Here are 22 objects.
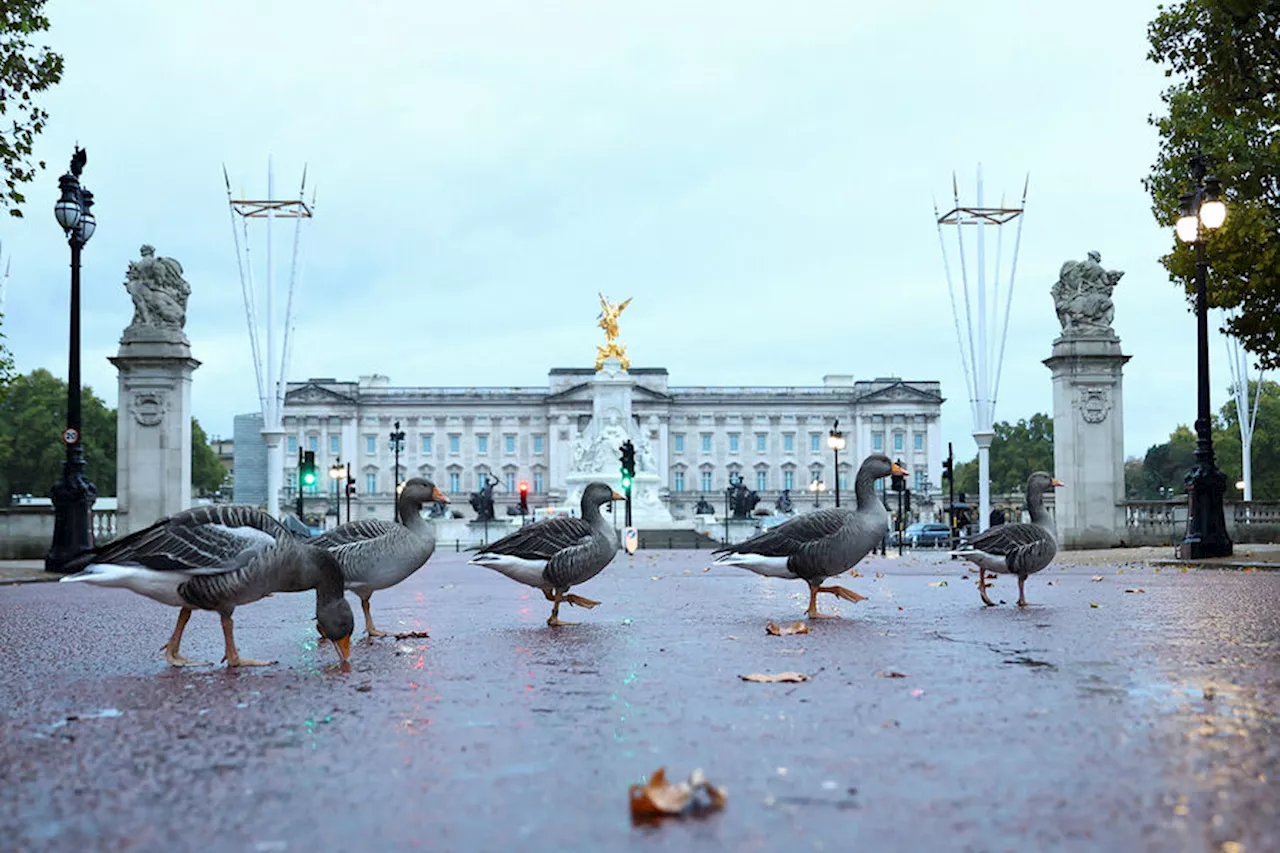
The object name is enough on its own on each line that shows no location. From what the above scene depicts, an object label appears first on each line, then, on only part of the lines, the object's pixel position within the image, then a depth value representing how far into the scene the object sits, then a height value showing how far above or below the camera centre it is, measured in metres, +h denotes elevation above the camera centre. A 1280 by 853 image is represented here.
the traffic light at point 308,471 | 41.94 +0.53
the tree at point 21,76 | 16.56 +5.22
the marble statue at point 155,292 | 33.84 +4.90
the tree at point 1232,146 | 19.53 +5.67
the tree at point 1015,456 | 141.25 +2.63
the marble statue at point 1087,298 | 35.22 +4.67
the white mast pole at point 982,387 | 42.34 +2.93
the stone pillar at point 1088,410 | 33.56 +1.75
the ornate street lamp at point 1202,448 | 20.50 +0.49
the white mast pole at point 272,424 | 42.50 +2.04
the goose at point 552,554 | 9.66 -0.47
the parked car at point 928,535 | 57.31 -2.27
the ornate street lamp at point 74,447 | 21.38 +0.70
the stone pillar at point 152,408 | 32.75 +1.98
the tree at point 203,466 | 111.56 +1.97
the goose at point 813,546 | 10.05 -0.46
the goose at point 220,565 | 6.69 -0.37
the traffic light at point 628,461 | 42.56 +0.75
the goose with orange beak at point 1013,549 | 11.38 -0.57
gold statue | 72.75 +8.03
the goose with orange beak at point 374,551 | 8.66 -0.40
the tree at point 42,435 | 89.94 +3.72
